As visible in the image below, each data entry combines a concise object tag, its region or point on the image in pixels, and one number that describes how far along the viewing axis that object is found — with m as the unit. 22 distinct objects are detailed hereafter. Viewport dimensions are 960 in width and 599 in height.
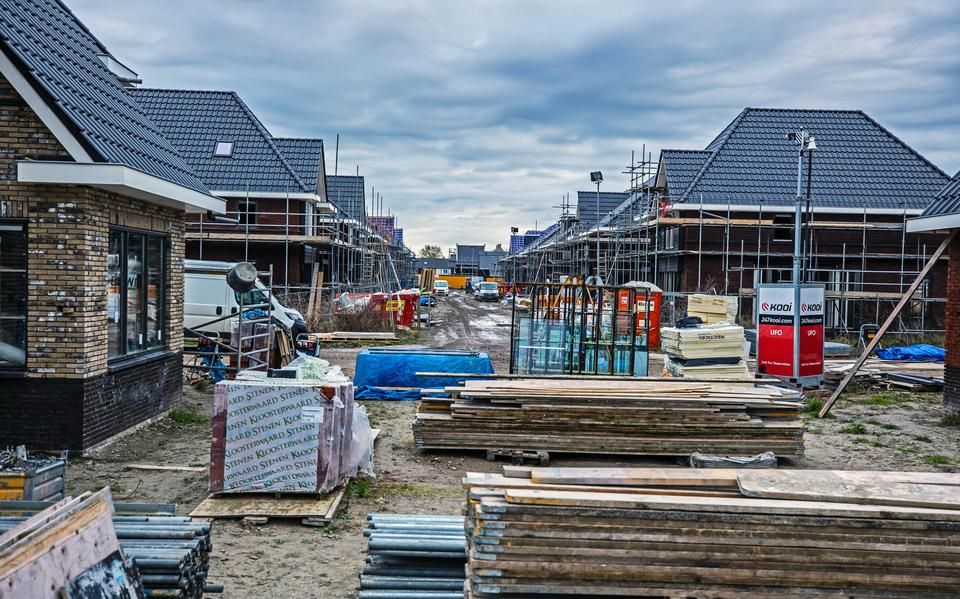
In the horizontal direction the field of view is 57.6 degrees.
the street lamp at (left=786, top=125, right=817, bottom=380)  17.22
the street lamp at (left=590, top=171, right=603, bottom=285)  34.16
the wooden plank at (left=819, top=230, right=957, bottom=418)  14.37
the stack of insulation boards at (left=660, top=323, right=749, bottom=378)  17.06
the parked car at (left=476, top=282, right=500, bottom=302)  70.12
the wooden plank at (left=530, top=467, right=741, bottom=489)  5.91
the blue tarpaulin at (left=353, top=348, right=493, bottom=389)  16.27
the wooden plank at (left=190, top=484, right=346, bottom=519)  8.47
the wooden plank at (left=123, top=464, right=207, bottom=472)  10.36
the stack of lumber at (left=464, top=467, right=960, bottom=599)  5.11
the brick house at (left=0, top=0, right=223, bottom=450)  10.29
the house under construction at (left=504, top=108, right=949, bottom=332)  31.98
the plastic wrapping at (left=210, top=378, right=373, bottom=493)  8.95
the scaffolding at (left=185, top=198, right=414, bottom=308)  33.38
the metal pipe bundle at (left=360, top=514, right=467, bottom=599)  5.88
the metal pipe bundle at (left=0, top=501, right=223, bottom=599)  5.51
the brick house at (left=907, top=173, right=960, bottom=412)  15.27
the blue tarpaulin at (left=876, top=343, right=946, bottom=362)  23.67
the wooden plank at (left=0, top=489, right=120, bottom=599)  4.25
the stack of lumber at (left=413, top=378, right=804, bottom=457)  11.43
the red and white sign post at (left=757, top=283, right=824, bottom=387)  17.36
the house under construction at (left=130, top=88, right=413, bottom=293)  33.78
